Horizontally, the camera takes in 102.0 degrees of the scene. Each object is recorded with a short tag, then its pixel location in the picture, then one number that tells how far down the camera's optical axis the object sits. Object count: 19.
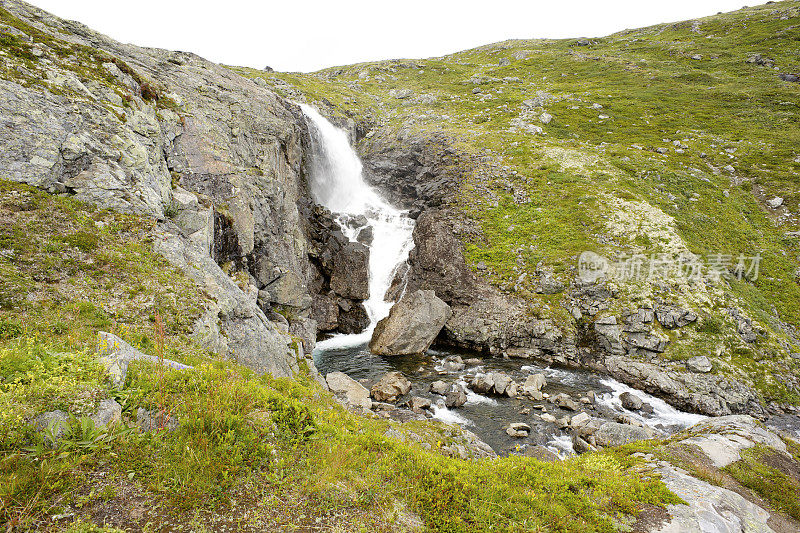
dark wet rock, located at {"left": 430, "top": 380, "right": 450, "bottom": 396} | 20.50
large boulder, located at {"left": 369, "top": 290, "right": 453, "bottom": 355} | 26.53
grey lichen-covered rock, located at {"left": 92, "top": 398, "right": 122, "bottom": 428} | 4.87
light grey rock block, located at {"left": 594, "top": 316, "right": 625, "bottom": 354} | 23.80
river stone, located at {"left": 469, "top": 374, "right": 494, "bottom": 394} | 20.45
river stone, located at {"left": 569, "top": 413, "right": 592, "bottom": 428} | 17.00
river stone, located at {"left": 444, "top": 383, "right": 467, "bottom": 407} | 19.05
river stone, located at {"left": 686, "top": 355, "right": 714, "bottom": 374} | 20.93
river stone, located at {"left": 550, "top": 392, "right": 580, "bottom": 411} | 18.84
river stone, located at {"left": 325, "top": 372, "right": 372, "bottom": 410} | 18.22
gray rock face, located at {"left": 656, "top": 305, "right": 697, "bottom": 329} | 23.34
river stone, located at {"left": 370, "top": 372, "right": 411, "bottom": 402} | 19.42
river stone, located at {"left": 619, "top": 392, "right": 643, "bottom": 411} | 19.33
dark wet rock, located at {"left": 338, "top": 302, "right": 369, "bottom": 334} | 30.72
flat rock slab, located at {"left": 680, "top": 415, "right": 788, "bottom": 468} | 8.79
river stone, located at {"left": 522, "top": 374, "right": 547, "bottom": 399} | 20.31
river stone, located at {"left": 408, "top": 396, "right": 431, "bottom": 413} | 18.37
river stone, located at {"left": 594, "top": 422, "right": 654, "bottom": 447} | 14.93
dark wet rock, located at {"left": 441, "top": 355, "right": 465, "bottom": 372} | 24.06
